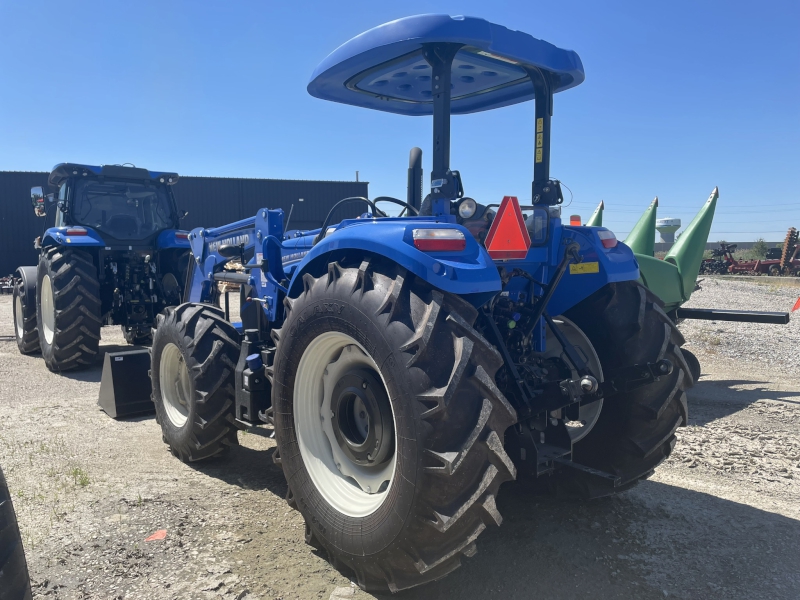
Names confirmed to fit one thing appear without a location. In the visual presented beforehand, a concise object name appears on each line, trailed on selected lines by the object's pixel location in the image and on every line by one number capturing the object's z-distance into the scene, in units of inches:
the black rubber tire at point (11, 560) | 74.7
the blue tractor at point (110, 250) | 306.7
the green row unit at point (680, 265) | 271.1
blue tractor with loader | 90.0
